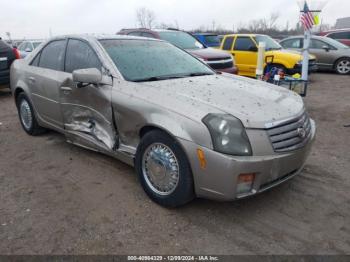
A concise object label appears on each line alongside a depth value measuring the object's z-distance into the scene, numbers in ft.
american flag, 28.67
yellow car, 34.35
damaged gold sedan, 9.15
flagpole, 27.96
